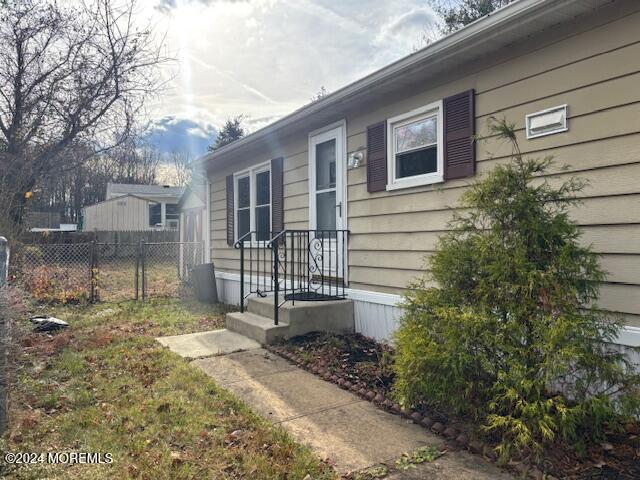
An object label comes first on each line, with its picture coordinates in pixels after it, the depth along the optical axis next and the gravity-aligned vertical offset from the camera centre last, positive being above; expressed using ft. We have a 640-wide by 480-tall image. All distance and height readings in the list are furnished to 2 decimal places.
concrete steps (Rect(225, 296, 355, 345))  16.06 -3.34
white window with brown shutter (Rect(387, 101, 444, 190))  13.96 +3.05
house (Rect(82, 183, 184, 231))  78.02 +4.43
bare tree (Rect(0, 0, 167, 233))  27.68 +11.10
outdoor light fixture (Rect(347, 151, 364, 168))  17.00 +3.09
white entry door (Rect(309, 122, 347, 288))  17.95 +1.56
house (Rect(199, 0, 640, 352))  9.63 +2.82
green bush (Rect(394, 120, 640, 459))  7.66 -1.88
